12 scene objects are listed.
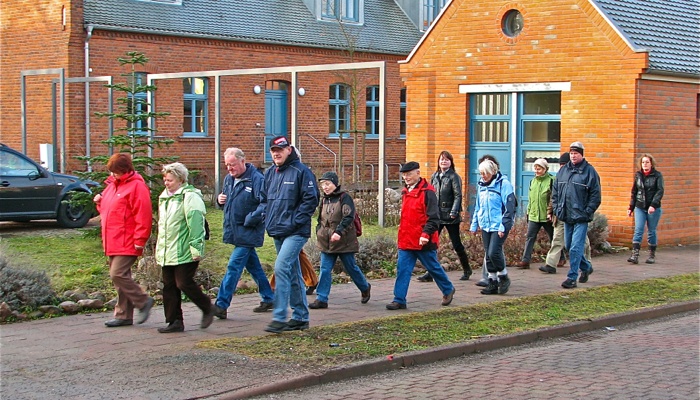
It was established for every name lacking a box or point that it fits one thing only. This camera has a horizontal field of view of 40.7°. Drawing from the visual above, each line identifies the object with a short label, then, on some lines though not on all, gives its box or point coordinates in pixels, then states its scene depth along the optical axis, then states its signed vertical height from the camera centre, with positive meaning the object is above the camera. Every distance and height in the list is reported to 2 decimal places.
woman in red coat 9.20 -0.68
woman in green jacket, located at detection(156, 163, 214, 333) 9.03 -0.84
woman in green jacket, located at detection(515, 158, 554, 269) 14.23 -0.77
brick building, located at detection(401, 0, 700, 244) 17.25 +1.28
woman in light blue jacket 11.77 -0.76
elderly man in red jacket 10.63 -0.85
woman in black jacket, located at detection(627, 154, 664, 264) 15.30 -0.74
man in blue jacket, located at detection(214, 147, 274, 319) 9.87 -0.67
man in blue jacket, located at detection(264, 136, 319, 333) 9.14 -0.65
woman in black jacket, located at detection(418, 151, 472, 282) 12.81 -0.62
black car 17.06 -0.71
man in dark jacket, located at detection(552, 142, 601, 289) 12.54 -0.59
